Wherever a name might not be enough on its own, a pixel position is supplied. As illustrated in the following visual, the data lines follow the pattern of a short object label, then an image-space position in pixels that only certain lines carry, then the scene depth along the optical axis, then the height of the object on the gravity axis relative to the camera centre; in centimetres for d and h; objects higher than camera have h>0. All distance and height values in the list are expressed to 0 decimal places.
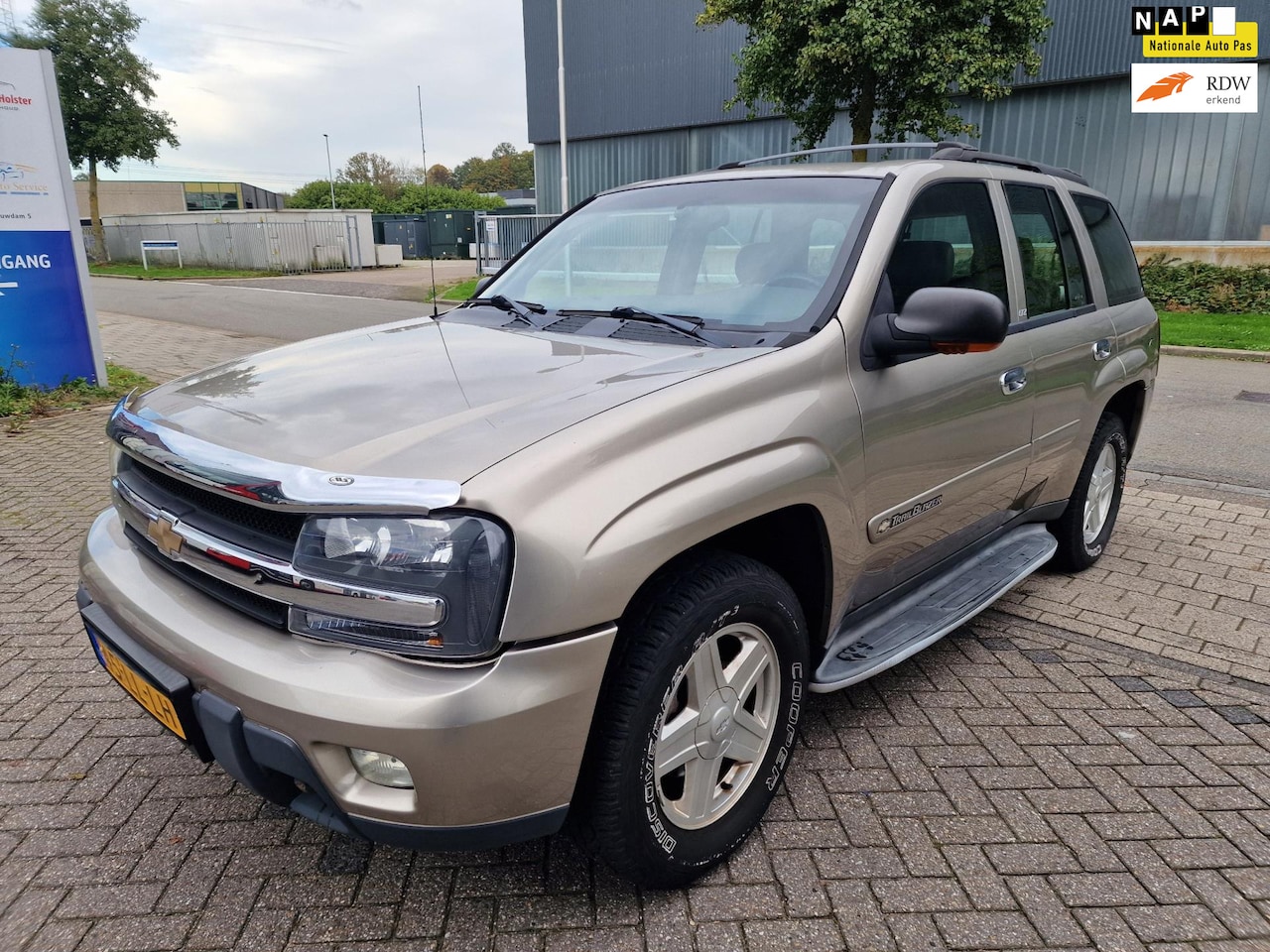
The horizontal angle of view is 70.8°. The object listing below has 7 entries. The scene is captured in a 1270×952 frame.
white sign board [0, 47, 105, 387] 759 +7
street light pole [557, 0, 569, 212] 1903 +229
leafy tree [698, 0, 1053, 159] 1504 +298
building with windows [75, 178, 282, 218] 6050 +303
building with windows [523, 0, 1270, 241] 1816 +272
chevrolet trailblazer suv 177 -63
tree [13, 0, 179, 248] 3547 +643
